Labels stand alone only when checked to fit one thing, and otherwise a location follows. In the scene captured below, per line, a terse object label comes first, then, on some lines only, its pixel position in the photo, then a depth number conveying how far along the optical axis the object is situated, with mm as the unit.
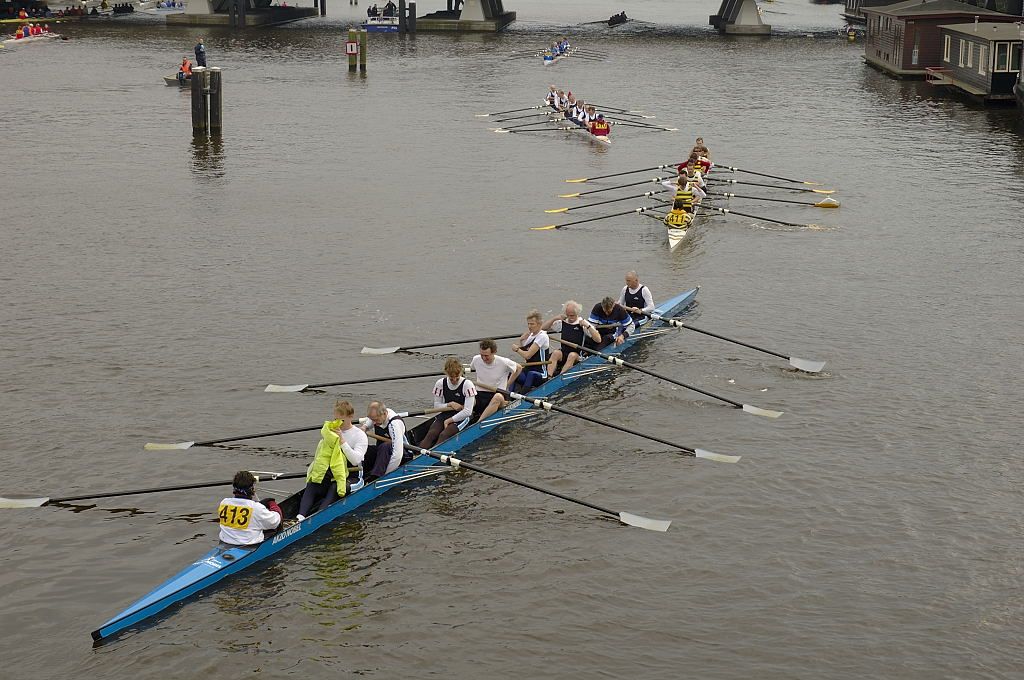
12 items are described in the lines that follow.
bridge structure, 89562
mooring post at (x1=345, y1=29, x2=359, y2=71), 66125
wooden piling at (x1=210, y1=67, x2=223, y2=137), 43719
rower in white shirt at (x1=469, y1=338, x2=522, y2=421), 18406
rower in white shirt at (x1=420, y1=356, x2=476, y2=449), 17672
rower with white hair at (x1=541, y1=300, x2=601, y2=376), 20625
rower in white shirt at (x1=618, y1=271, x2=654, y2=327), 22609
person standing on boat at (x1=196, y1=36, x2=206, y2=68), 56662
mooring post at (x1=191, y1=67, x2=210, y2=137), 43344
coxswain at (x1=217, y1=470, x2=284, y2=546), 14270
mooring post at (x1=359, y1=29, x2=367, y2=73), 66312
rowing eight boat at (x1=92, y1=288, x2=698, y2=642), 13484
